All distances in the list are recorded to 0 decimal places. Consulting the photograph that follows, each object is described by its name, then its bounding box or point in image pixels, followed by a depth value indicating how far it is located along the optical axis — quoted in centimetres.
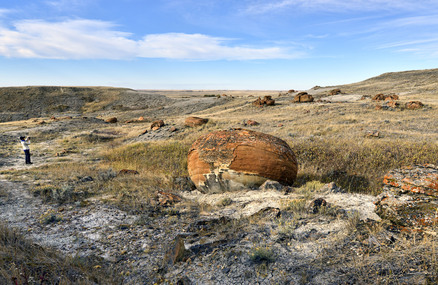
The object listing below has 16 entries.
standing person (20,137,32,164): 1374
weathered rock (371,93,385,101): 3206
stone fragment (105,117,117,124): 3455
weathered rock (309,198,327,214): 522
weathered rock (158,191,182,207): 669
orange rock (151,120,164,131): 2275
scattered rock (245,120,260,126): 2238
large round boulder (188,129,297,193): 731
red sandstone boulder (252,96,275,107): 3580
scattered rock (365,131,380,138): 1433
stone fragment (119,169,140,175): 1005
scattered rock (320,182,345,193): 657
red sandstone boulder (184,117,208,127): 2228
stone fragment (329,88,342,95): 4331
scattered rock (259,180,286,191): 705
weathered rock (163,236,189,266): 400
